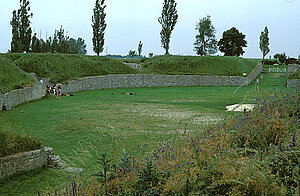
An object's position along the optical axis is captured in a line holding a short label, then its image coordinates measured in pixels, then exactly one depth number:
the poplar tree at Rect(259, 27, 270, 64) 69.00
